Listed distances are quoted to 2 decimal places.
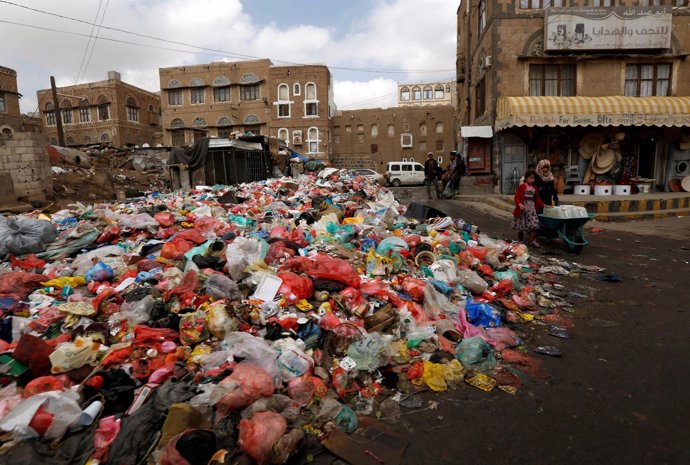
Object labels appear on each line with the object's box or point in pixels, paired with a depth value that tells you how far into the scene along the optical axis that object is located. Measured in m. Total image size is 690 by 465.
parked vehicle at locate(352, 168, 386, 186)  21.92
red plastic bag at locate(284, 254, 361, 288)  4.18
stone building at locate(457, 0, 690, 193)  13.39
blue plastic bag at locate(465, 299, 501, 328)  3.87
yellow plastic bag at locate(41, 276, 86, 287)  4.28
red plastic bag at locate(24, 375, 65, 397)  2.61
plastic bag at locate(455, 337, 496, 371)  3.16
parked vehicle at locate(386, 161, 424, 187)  25.56
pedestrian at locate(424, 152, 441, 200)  14.53
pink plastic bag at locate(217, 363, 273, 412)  2.49
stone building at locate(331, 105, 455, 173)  37.75
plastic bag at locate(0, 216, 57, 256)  5.34
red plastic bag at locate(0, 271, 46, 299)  4.12
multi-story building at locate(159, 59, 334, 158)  38.22
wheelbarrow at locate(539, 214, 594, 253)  6.34
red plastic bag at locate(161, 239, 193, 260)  5.20
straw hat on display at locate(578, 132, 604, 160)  13.77
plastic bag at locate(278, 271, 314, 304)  3.90
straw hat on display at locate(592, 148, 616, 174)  13.77
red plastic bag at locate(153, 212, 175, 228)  6.75
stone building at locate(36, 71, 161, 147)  41.44
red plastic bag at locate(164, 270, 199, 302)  3.88
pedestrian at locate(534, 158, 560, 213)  7.01
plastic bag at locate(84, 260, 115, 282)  4.48
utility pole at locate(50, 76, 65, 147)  22.06
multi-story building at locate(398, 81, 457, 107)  71.69
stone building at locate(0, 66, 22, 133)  35.12
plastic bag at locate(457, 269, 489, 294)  4.66
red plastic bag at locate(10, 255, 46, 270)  5.00
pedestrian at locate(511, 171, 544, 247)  6.79
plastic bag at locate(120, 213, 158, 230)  6.48
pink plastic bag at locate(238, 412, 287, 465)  2.19
